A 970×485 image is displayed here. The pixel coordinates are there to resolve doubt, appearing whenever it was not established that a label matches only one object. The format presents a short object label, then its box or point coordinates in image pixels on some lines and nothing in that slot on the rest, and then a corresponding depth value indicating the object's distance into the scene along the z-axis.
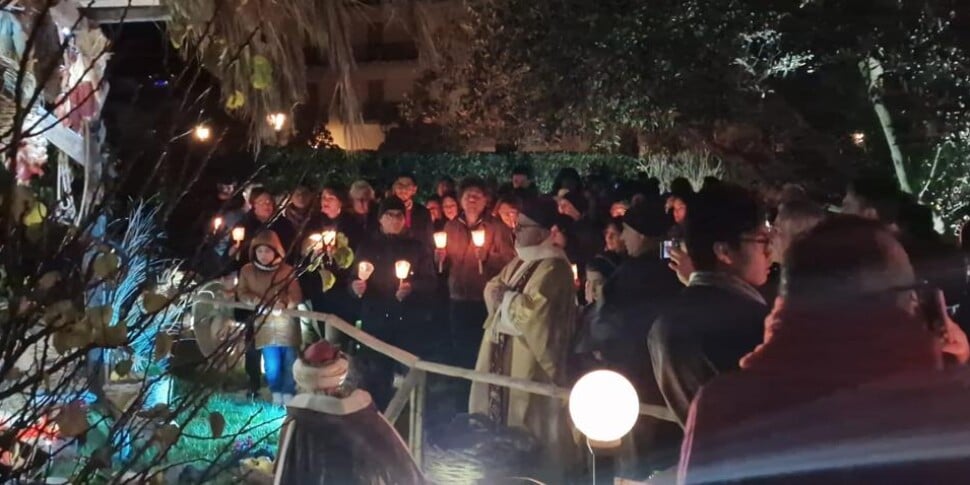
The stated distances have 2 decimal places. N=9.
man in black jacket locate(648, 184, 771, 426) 3.78
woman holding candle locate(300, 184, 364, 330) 8.05
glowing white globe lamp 3.48
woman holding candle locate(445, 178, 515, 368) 8.02
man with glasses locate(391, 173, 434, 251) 8.22
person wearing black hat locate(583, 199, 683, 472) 5.34
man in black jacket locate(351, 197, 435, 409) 7.52
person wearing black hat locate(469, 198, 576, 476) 5.88
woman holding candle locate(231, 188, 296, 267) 7.54
